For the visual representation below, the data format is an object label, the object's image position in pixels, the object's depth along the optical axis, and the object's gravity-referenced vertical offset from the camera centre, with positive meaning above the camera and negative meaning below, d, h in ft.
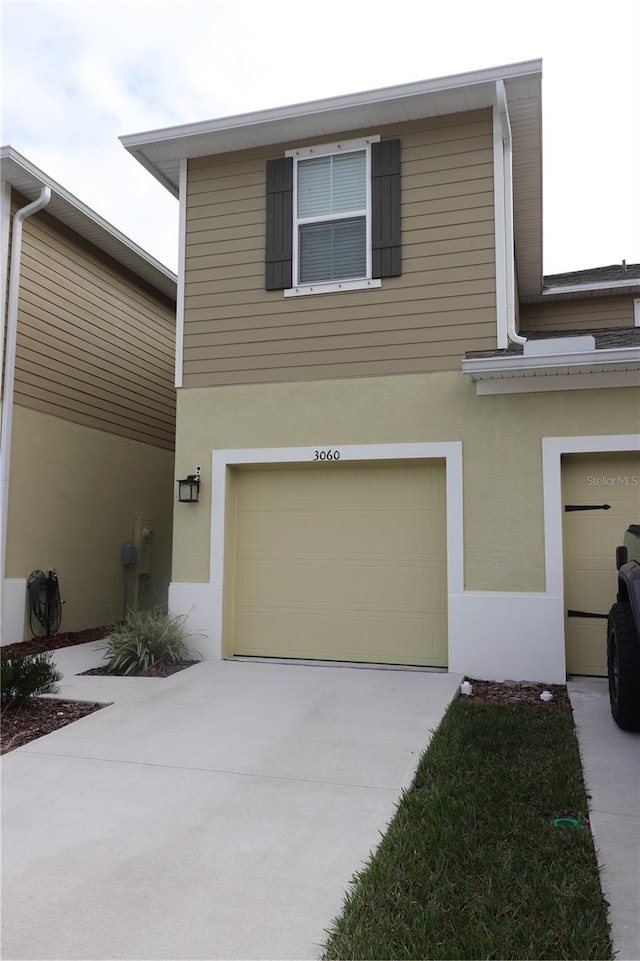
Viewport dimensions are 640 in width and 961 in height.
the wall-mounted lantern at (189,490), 23.91 +2.17
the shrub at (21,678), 16.48 -3.09
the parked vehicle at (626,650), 14.30 -2.06
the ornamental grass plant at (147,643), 21.59 -2.96
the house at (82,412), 26.32 +6.27
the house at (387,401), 20.59 +4.91
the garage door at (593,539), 20.53 +0.47
